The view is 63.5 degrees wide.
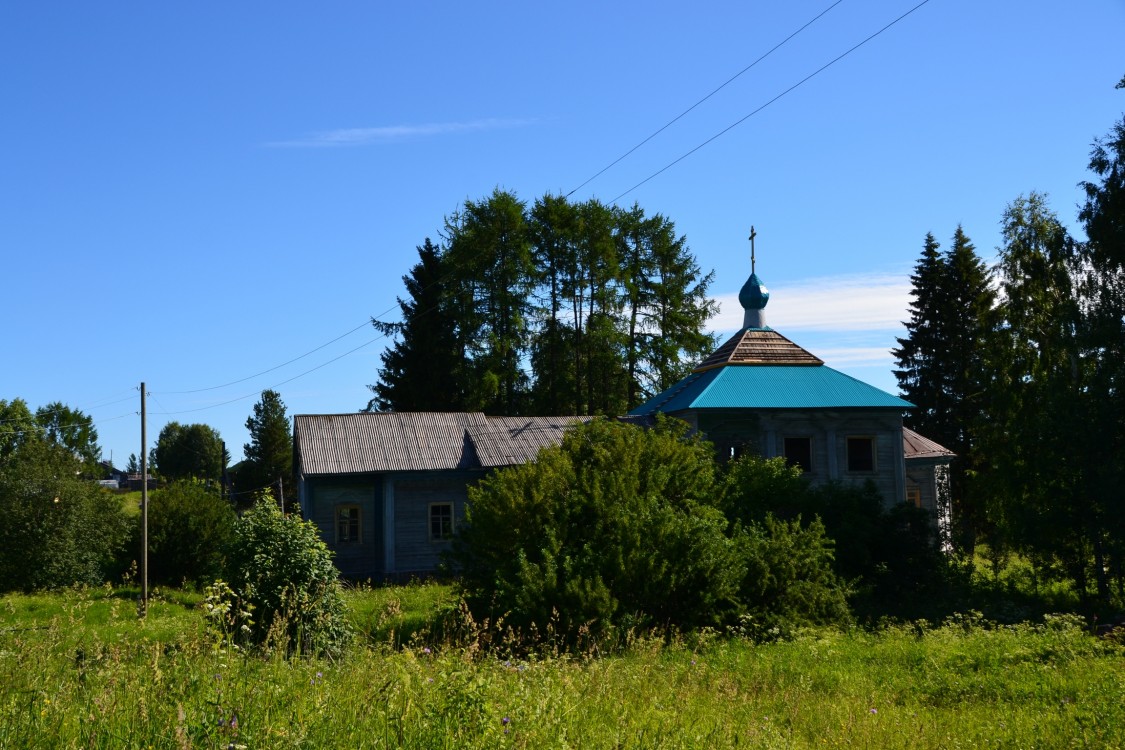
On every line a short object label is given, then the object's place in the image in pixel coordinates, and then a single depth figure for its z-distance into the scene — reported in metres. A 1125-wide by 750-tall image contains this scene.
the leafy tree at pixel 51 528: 25.97
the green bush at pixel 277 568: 12.91
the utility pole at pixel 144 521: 22.47
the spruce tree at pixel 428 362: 42.28
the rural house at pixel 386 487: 25.72
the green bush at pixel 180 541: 27.50
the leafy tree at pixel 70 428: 77.56
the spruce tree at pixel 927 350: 35.75
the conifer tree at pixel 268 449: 58.75
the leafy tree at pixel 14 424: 60.97
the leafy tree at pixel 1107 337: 18.53
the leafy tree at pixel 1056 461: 19.19
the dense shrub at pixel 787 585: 14.62
